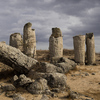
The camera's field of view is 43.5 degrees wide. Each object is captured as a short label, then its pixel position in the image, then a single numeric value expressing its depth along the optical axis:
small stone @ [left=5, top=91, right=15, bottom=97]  4.90
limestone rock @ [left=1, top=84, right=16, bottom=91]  5.27
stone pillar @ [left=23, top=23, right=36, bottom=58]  14.68
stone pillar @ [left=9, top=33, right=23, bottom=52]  16.20
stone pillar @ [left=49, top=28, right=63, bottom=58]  12.34
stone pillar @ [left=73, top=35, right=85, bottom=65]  13.06
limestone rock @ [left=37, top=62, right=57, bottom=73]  7.47
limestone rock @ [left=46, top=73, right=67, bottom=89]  5.78
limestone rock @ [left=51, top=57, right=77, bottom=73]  8.27
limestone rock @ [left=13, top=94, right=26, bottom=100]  4.50
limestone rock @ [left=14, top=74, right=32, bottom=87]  5.51
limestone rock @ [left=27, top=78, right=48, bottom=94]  5.06
